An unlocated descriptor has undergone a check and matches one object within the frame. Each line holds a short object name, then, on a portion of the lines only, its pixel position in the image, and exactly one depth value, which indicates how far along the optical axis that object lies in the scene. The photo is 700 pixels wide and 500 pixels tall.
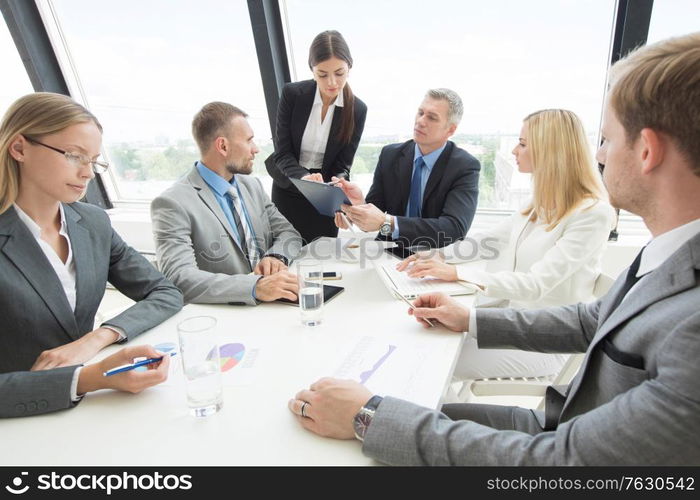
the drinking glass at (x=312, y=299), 1.43
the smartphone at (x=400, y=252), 2.24
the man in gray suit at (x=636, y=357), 0.71
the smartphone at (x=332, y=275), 1.88
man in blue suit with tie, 2.37
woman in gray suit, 1.30
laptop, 1.61
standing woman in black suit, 2.81
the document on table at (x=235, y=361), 1.09
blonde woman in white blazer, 1.77
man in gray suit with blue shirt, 1.64
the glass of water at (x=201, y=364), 0.96
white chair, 1.44
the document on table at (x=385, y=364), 1.06
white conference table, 0.85
